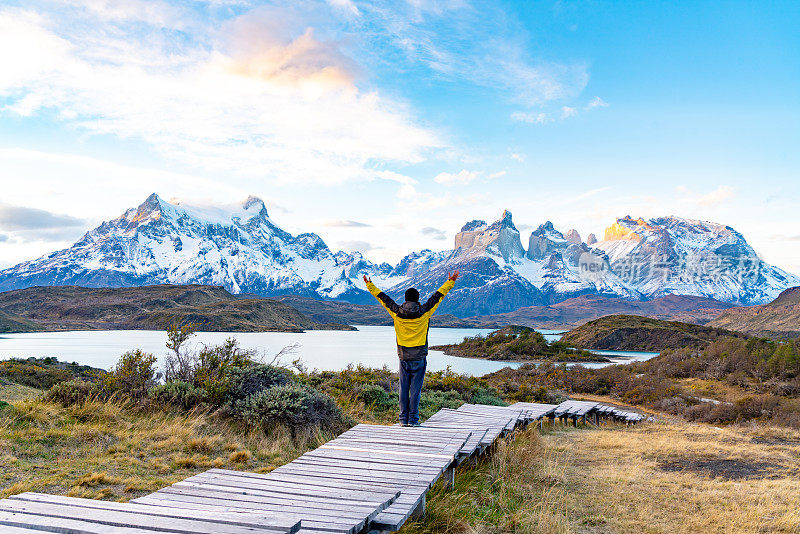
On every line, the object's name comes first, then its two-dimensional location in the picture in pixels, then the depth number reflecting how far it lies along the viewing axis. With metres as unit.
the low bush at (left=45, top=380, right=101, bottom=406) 10.47
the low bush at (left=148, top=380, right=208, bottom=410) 10.88
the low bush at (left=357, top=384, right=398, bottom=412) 14.96
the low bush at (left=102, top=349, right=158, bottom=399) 11.07
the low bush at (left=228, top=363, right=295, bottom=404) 11.19
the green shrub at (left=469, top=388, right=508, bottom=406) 17.84
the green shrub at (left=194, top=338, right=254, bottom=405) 10.98
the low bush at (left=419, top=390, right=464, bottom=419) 14.88
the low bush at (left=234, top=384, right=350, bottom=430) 10.15
